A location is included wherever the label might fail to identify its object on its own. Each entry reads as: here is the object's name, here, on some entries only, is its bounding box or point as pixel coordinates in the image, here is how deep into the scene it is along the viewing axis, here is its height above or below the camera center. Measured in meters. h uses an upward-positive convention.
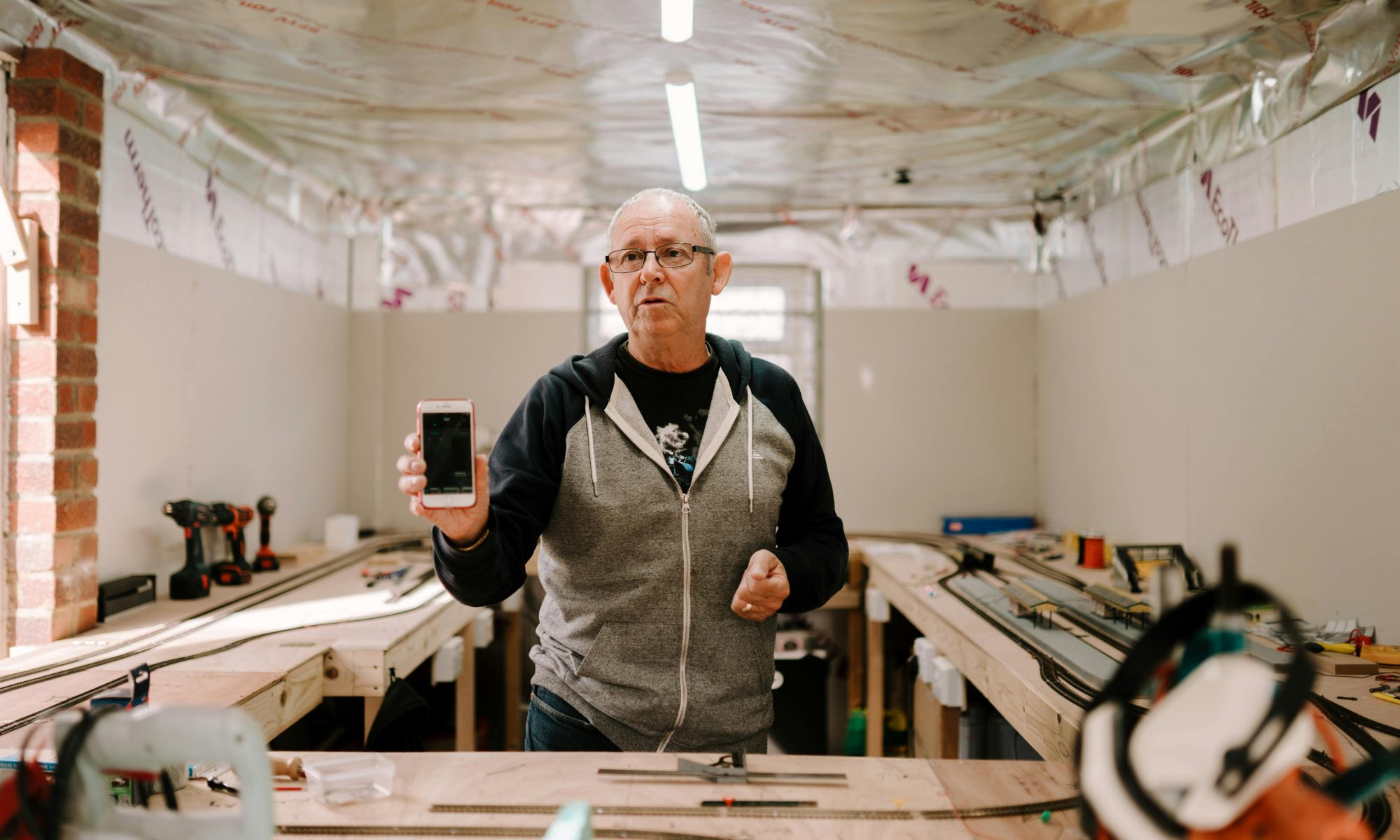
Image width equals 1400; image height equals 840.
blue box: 3.94 -0.46
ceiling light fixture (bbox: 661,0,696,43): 1.80 +0.88
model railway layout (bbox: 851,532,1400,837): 1.49 -0.50
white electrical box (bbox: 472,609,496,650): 3.08 -0.75
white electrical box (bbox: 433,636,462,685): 2.60 -0.73
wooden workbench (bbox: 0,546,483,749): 1.65 -0.53
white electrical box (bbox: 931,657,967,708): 2.36 -0.73
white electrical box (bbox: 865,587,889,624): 3.19 -0.69
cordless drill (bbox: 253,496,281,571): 2.94 -0.40
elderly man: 1.42 -0.18
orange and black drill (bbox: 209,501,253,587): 2.66 -0.40
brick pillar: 1.97 +0.13
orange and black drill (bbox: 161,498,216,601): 2.47 -0.39
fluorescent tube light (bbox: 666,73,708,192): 2.38 +0.93
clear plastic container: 1.16 -0.49
